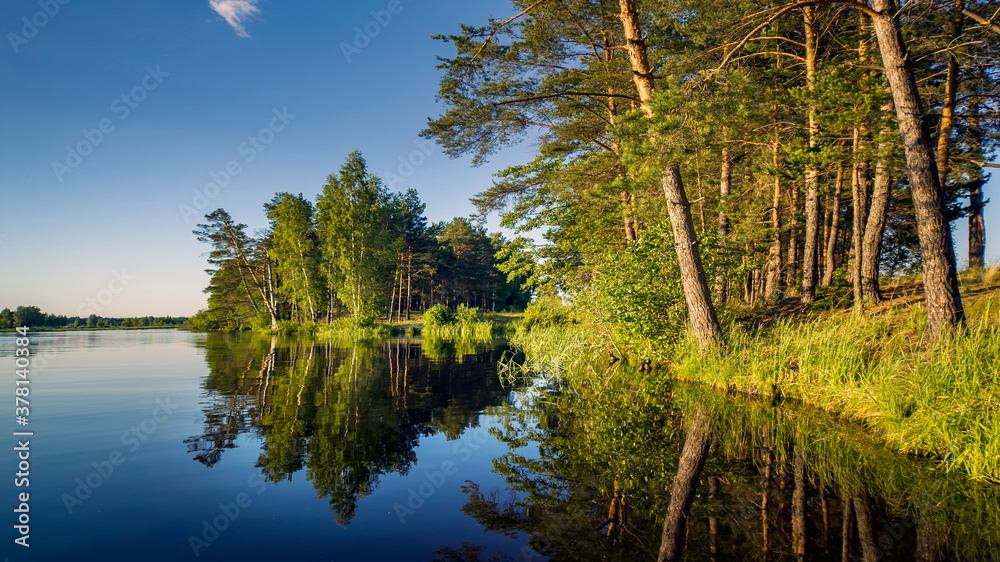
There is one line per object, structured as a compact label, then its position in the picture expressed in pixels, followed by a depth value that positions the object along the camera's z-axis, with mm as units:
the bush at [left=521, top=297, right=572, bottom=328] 13335
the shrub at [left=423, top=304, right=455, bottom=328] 31984
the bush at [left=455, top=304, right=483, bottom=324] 31345
